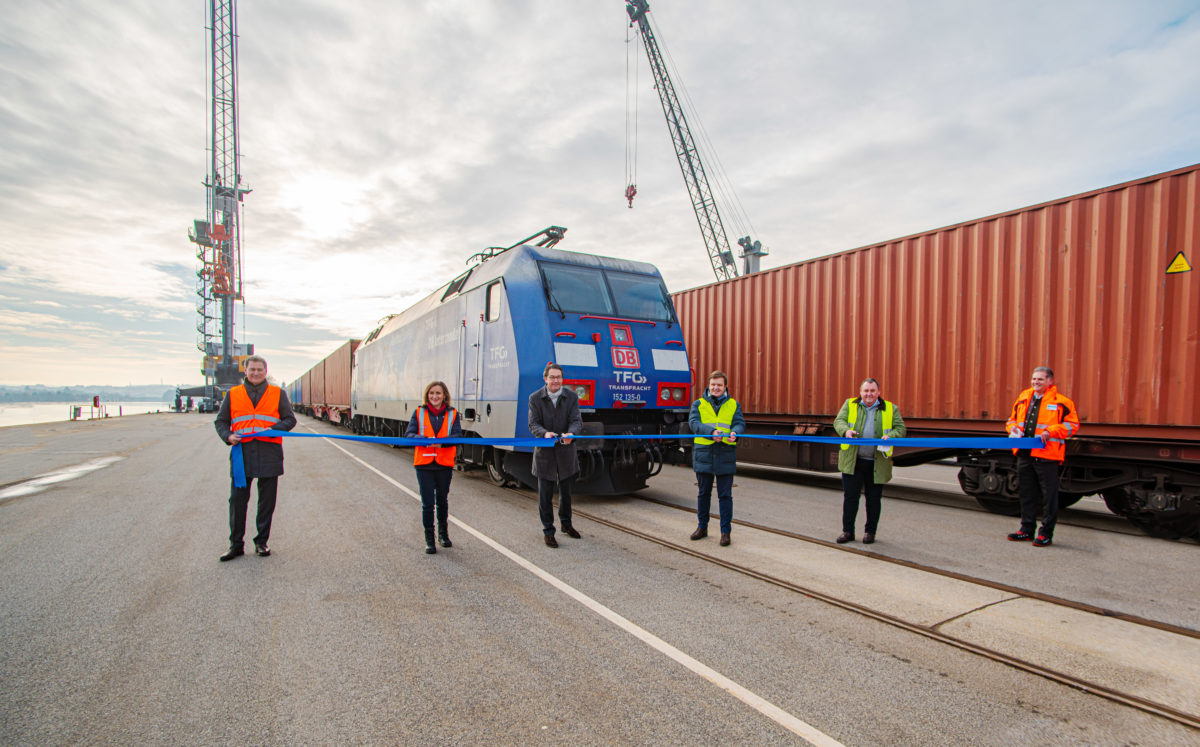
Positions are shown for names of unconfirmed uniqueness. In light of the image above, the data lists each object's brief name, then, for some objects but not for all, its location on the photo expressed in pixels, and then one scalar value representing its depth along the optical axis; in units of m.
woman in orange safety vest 5.65
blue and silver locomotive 7.61
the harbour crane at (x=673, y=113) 38.53
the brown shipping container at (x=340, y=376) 23.15
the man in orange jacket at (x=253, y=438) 5.31
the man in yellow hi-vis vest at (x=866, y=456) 5.85
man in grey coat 5.93
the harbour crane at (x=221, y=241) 72.12
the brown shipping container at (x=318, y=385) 31.00
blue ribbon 5.32
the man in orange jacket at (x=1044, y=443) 5.85
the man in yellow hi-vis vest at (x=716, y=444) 5.85
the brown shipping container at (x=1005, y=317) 6.25
